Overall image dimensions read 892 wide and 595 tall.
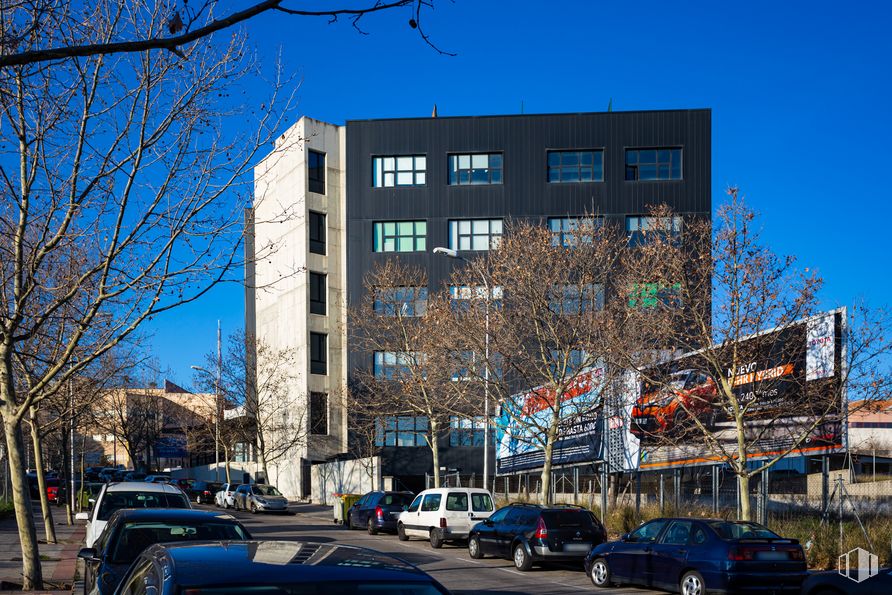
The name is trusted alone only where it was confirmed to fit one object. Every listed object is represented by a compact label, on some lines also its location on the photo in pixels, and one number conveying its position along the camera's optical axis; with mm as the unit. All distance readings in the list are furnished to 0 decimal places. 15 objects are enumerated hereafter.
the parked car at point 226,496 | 50406
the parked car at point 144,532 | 11023
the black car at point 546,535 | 20516
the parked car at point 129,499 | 17266
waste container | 37656
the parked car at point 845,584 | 11672
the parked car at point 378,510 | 32281
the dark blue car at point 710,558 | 15305
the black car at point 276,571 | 4438
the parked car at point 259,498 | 45438
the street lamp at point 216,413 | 59119
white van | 26828
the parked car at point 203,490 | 56812
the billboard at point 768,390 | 20906
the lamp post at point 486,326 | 29859
